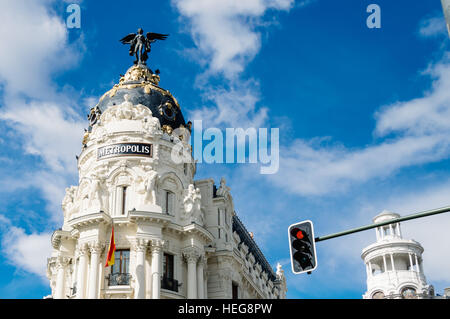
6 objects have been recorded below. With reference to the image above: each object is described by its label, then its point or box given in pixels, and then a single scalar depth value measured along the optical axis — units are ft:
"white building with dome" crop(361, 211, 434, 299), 243.81
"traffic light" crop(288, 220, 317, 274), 58.08
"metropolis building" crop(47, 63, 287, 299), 139.54
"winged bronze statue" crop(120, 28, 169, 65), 182.70
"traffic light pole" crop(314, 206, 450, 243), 53.11
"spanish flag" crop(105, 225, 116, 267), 132.67
